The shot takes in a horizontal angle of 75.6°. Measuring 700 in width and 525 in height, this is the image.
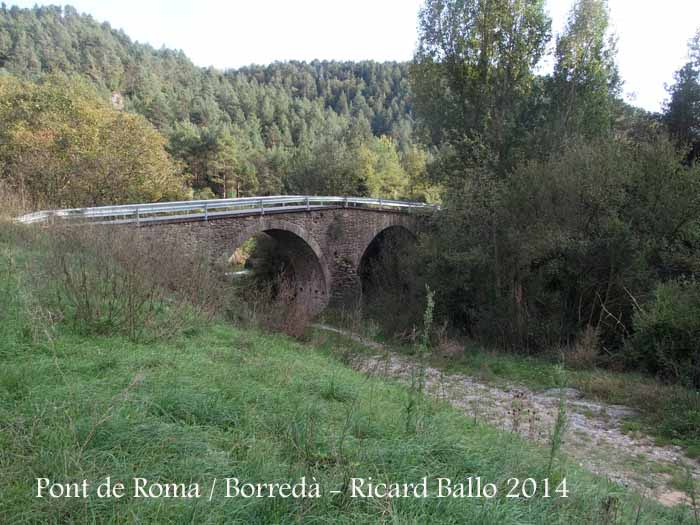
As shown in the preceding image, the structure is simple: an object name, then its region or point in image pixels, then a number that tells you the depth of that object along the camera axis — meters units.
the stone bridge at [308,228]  12.84
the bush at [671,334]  7.91
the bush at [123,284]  4.61
